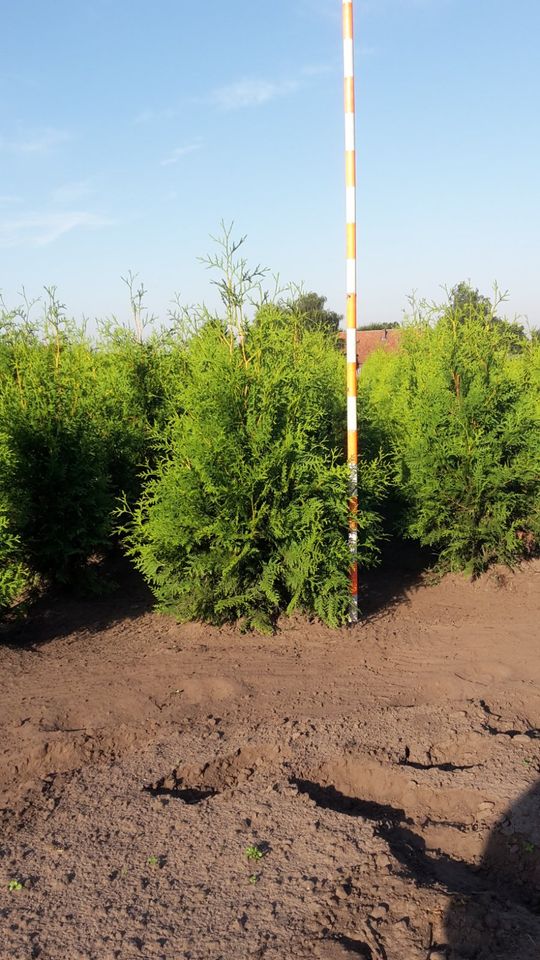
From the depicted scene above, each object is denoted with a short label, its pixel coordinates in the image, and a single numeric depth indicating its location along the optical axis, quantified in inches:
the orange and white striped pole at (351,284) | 206.7
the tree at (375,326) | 1596.9
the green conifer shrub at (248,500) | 213.2
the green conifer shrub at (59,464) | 238.5
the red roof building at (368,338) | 1212.0
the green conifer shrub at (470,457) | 270.4
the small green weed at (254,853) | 115.0
